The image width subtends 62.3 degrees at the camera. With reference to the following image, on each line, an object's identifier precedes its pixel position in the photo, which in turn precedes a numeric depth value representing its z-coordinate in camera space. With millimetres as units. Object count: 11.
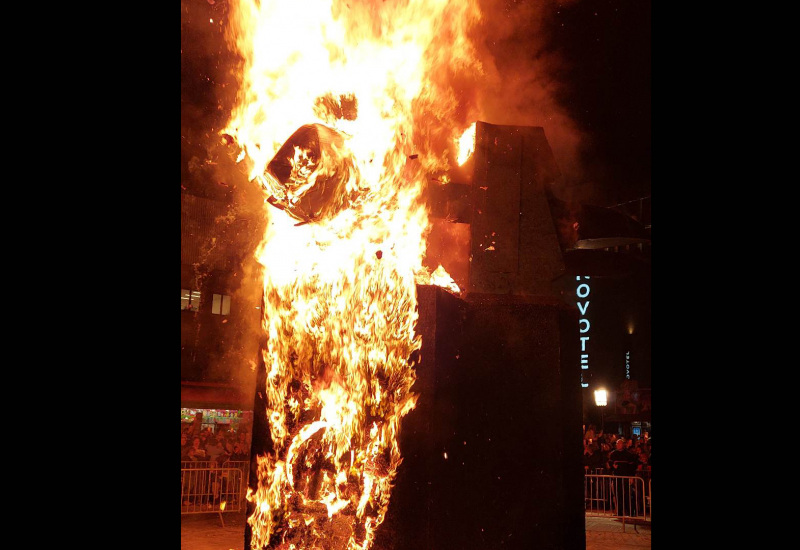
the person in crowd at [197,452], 14083
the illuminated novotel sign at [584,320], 44406
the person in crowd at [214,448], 14589
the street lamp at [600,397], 28188
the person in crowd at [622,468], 13648
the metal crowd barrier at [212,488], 12000
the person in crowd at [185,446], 13924
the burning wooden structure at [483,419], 5391
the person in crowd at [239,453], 14406
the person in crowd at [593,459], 14383
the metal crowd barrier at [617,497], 13085
